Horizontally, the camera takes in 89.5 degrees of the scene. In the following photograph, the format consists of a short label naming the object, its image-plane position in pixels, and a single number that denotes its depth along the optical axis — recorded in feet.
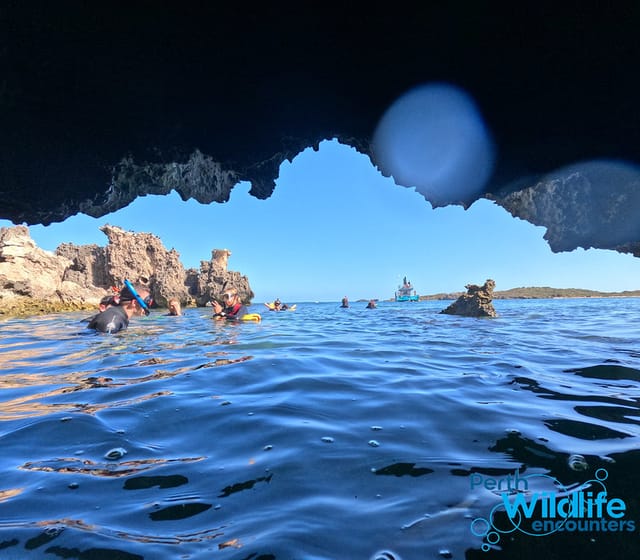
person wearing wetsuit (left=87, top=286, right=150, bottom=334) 31.55
